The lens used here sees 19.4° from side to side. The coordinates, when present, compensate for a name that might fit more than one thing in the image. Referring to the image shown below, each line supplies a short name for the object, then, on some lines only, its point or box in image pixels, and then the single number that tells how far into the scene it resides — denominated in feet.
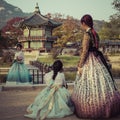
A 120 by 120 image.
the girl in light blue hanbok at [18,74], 43.27
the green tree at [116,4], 124.59
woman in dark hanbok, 22.12
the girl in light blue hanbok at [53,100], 23.47
